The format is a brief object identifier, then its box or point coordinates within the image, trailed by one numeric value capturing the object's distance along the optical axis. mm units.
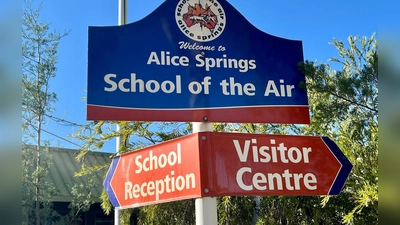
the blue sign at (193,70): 2541
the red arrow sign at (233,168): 2420
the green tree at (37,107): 5738
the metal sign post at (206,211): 2475
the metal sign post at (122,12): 5464
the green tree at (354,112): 2795
